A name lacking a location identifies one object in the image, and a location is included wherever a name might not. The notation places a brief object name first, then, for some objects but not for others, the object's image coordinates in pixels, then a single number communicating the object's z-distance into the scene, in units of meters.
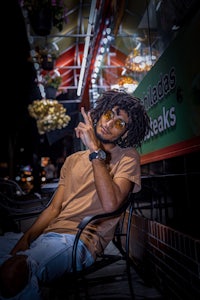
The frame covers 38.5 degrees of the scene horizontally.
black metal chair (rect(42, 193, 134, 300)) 1.70
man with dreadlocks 1.55
